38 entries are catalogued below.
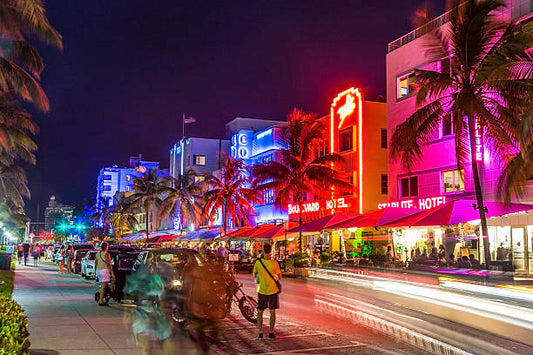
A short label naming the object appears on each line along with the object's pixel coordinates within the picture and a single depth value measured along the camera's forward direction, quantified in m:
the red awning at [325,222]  32.47
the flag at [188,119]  67.06
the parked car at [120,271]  16.91
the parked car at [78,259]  33.91
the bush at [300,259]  31.80
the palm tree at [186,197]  64.50
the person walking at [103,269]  16.12
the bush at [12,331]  6.03
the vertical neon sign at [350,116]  38.31
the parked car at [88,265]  28.78
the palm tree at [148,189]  73.25
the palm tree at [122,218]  98.25
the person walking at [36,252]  48.88
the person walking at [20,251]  50.11
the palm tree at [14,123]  34.47
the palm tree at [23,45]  19.66
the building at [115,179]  137.62
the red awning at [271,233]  37.06
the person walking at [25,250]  44.16
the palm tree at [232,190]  49.72
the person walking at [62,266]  34.71
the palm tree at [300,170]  36.88
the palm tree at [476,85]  21.59
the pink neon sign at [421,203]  30.70
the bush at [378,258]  30.68
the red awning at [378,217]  27.98
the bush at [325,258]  34.06
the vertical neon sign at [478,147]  27.84
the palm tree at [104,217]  116.81
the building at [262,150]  49.56
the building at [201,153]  75.50
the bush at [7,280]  19.08
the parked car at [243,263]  35.16
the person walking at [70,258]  34.34
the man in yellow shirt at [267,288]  11.54
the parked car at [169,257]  14.47
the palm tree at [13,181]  53.70
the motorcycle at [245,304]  13.47
